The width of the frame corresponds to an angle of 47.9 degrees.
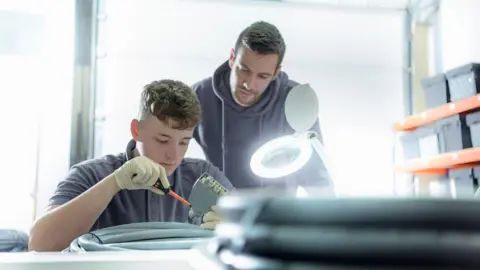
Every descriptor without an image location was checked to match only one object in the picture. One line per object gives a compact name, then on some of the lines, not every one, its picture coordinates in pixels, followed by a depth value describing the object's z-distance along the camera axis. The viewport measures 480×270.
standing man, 1.76
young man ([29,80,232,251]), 1.20
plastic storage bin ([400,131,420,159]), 2.53
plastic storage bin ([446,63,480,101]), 2.16
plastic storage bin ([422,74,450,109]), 2.31
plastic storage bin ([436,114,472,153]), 2.24
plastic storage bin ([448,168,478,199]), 2.17
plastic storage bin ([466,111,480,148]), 2.16
